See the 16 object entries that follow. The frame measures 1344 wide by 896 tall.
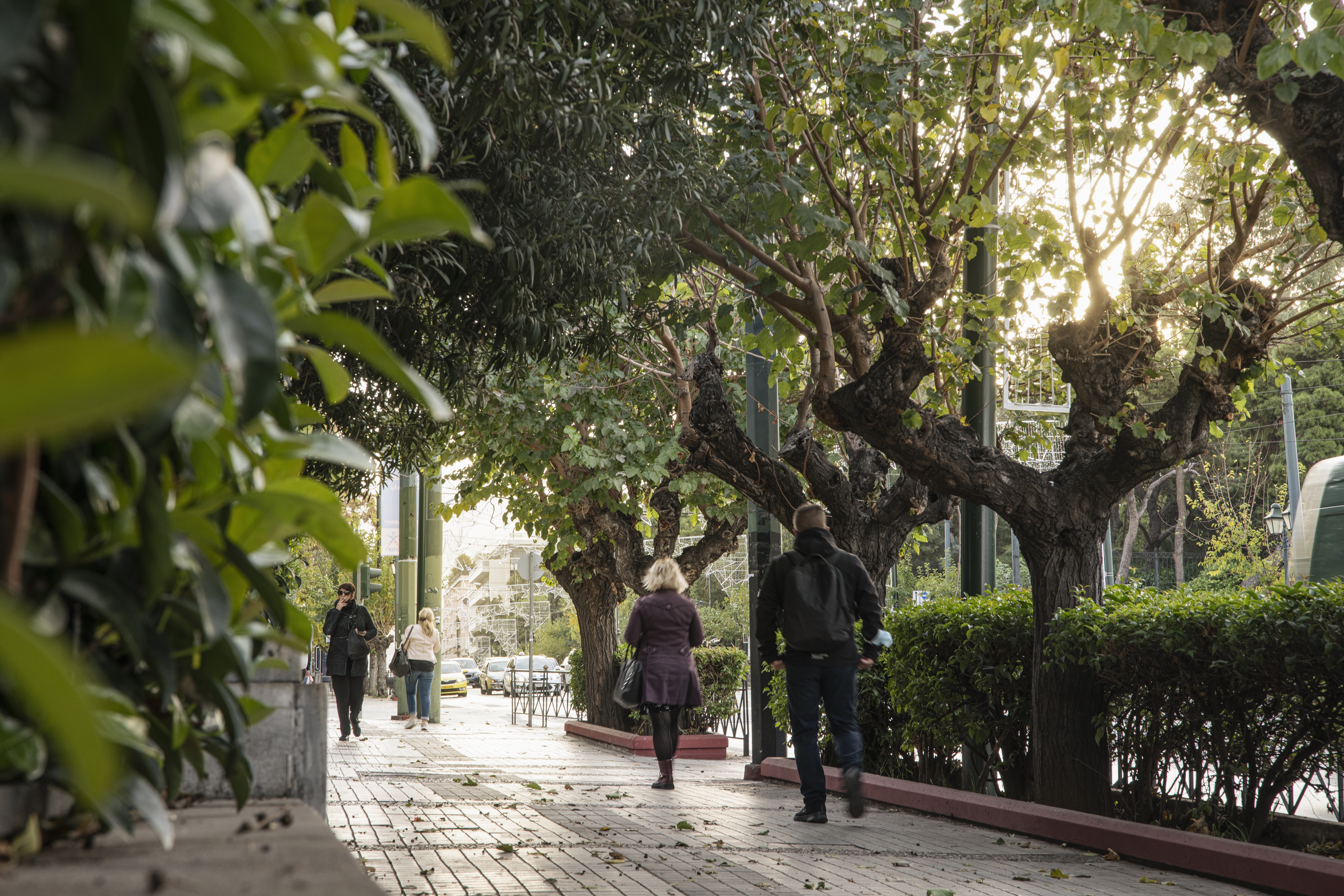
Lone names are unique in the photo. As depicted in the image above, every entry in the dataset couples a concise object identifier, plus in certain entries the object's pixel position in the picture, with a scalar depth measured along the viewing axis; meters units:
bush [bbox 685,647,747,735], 16.98
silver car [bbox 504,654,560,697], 27.19
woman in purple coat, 10.62
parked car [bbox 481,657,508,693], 57.47
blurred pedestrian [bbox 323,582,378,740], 15.28
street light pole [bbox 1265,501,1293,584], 27.11
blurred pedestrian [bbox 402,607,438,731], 18.62
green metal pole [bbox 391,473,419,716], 24.36
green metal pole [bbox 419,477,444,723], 23.36
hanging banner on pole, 28.59
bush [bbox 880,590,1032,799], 8.68
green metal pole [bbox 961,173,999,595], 10.20
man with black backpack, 8.09
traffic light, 26.50
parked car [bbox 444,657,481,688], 64.69
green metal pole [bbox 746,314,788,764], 11.97
